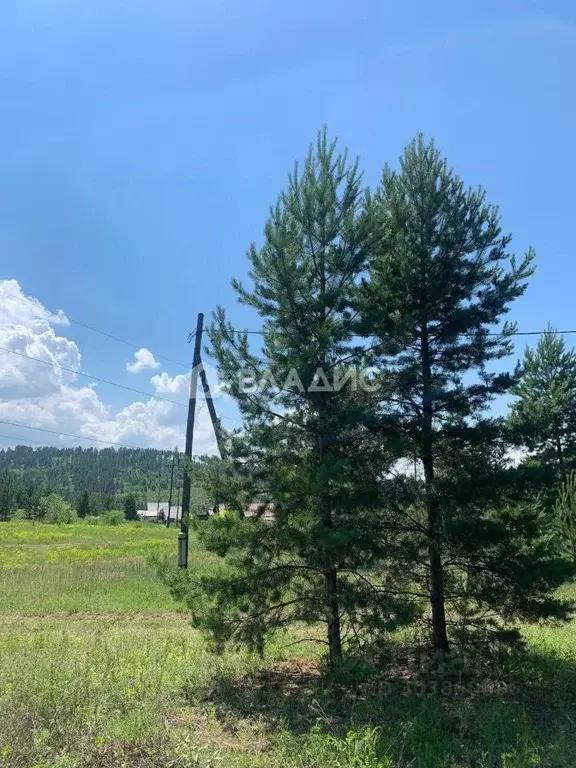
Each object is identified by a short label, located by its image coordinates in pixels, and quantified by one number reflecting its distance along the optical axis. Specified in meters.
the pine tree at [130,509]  104.69
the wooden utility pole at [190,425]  12.53
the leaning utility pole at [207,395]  15.42
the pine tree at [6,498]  82.94
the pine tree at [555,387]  18.97
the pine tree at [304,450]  5.68
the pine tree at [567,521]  11.55
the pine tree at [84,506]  101.06
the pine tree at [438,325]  6.52
